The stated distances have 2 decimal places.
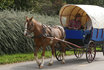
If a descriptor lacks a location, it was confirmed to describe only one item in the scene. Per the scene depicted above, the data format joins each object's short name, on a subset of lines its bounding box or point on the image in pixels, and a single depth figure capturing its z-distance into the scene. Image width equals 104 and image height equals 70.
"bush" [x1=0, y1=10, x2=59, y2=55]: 13.50
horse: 9.79
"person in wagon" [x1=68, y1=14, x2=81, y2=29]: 13.05
